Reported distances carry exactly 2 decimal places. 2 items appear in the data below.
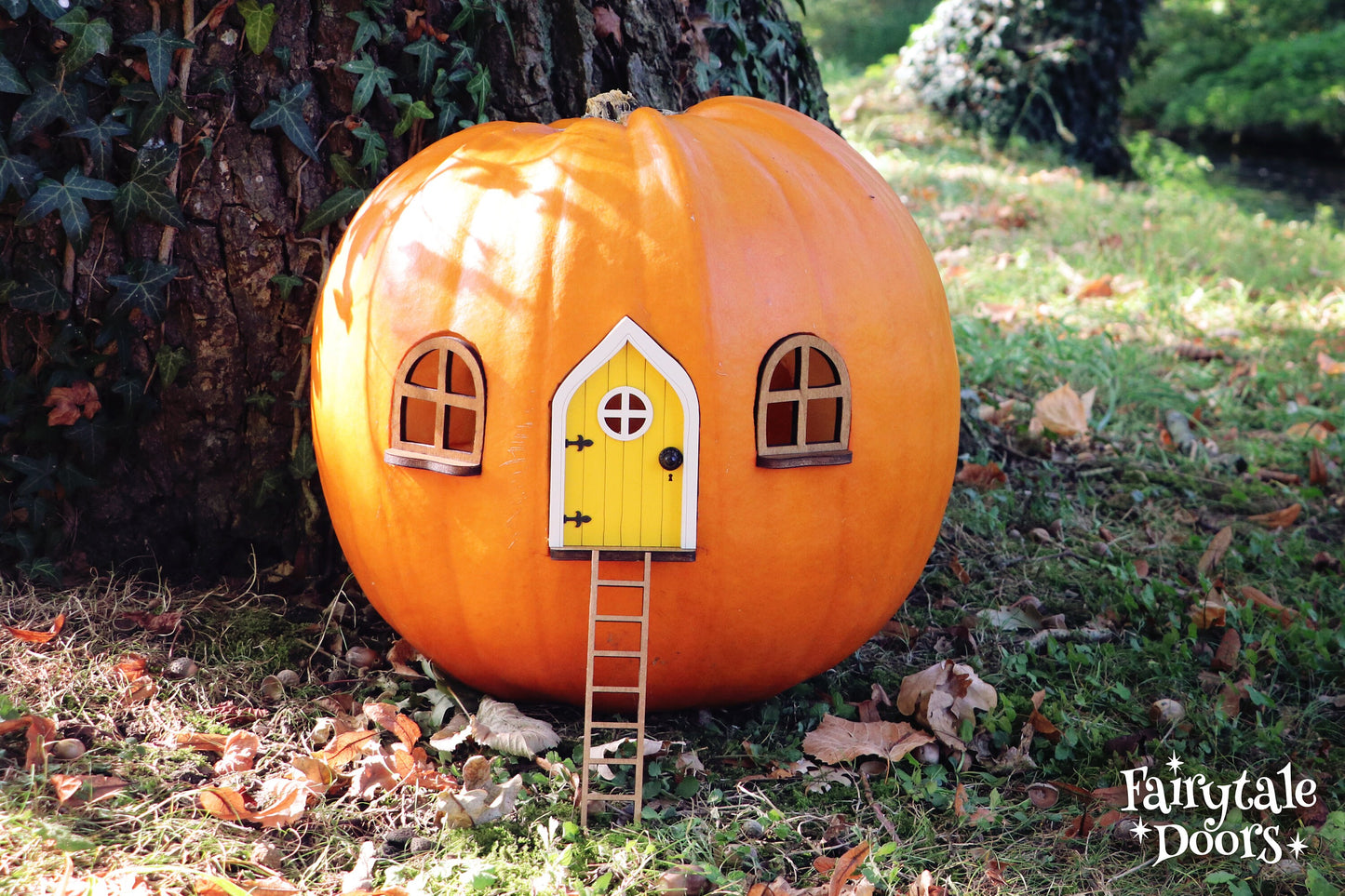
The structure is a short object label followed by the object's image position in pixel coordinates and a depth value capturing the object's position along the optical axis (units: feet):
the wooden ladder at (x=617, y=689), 6.37
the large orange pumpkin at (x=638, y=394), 6.33
